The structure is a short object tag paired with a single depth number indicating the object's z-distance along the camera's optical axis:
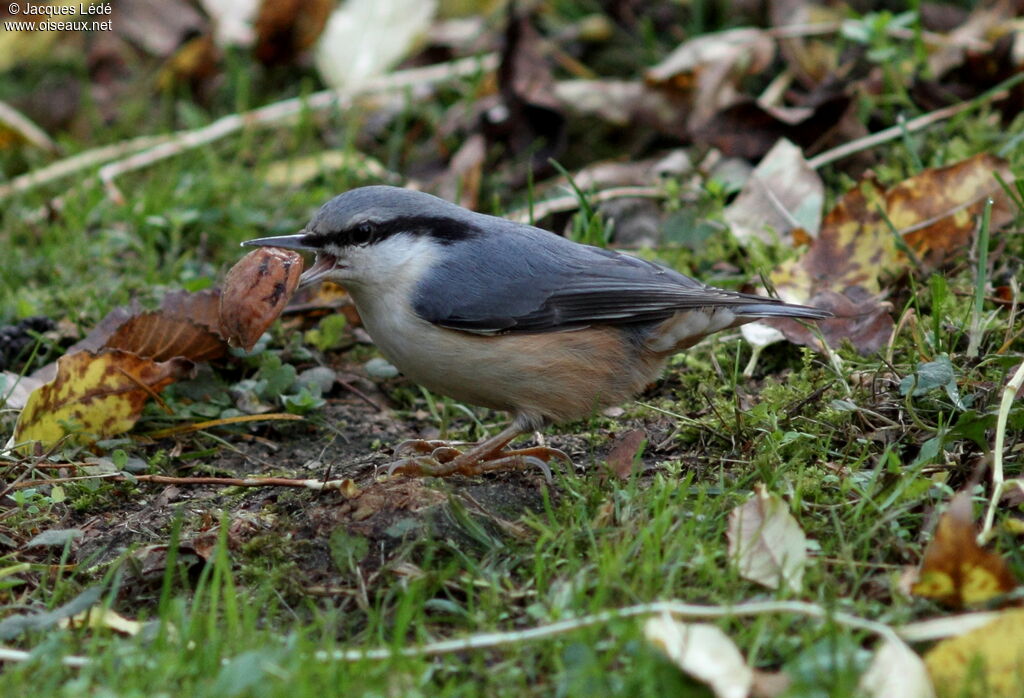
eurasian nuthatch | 8.05
